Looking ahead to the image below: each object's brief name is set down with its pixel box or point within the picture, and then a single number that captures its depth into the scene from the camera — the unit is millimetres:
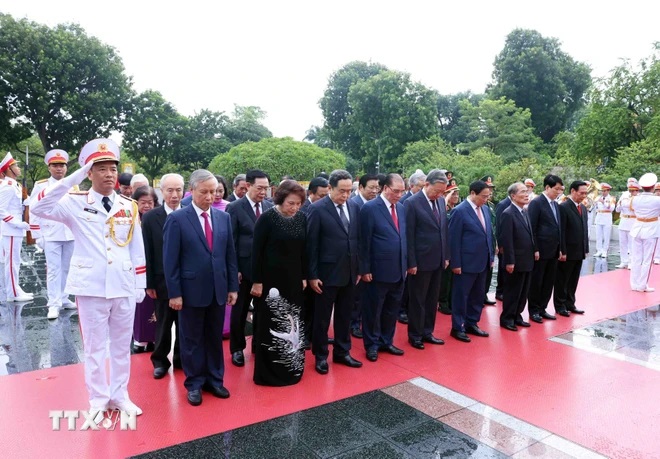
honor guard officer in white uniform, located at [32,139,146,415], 2932
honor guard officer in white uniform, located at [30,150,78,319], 5582
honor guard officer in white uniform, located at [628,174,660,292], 7344
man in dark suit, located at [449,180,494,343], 4957
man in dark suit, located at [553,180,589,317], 5875
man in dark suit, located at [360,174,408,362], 4312
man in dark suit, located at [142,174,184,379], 3938
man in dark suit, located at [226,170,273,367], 4270
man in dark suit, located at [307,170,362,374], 3961
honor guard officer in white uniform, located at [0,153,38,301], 5844
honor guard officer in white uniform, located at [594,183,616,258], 11312
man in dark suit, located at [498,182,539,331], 5168
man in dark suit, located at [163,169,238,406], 3348
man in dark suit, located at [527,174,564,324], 5582
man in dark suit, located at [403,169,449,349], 4602
